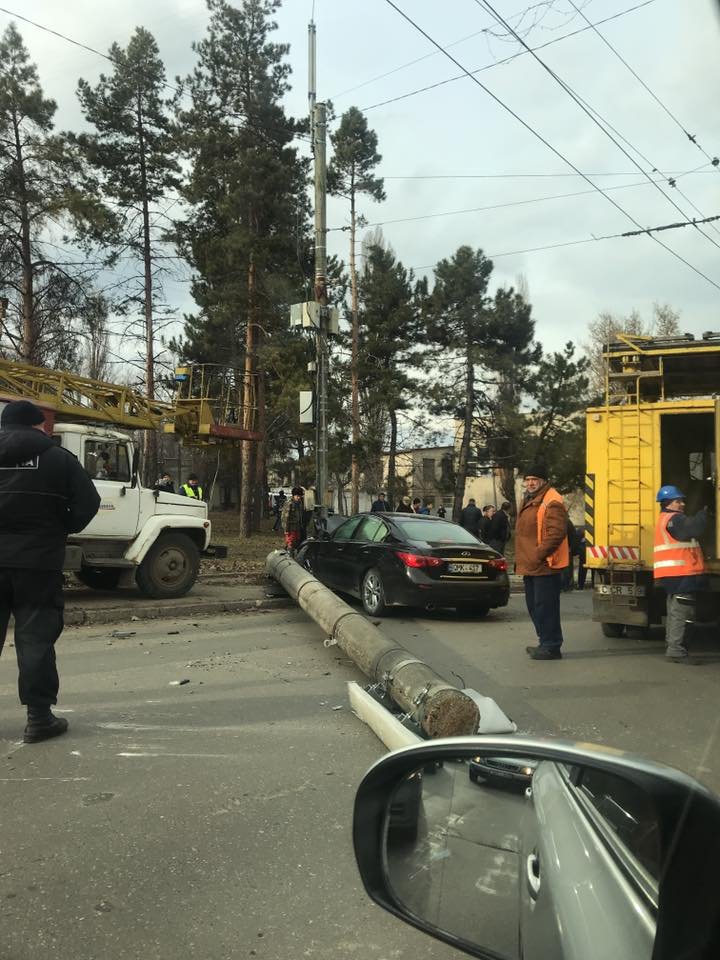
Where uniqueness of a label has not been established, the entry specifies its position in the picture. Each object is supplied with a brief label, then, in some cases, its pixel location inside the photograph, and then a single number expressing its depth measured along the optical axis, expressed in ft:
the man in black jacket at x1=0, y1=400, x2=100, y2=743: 16.01
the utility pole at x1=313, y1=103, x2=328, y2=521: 51.23
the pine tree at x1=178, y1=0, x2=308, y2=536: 84.74
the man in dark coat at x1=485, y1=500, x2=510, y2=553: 55.88
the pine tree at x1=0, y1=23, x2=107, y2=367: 79.87
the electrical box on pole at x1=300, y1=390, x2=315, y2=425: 51.01
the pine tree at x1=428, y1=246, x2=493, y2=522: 119.85
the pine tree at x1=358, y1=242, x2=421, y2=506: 117.70
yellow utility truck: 28.73
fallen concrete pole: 15.29
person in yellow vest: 53.42
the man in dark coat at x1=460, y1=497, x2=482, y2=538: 58.80
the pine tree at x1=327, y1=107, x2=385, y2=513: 107.55
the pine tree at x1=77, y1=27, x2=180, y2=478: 89.97
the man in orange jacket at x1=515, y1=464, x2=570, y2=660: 26.53
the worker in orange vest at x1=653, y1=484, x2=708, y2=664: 25.84
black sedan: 34.32
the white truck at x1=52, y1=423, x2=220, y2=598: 37.52
